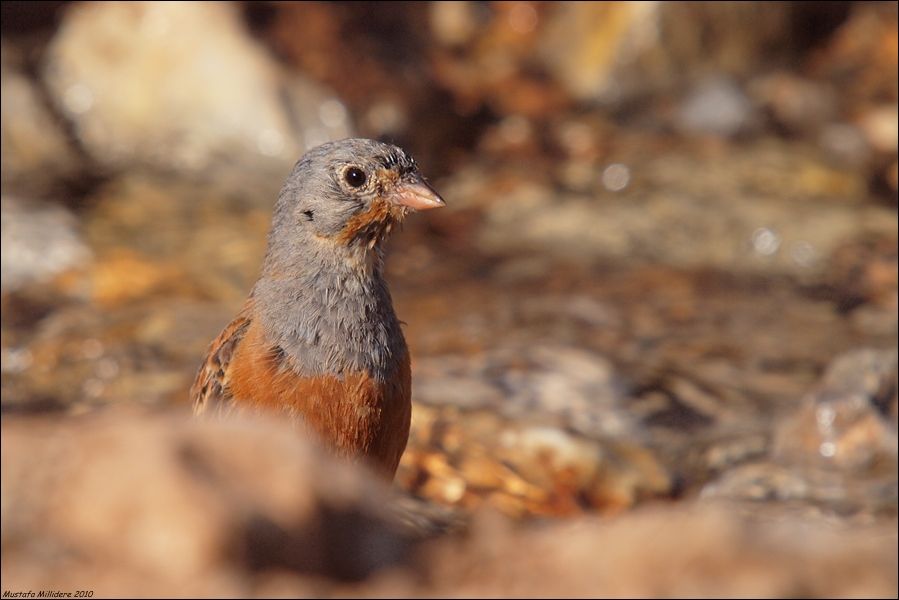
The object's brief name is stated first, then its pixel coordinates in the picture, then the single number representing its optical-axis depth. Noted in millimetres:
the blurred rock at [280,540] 5113
